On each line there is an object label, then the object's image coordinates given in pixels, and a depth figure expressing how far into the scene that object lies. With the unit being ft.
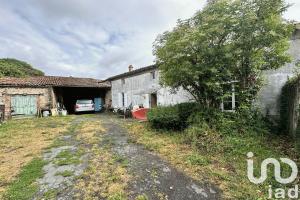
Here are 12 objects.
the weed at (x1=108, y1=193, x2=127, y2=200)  8.70
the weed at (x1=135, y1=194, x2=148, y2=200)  8.73
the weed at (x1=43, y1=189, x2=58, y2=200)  8.86
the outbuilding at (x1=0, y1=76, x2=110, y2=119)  36.50
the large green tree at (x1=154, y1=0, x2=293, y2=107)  16.82
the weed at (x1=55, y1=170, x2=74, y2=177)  11.06
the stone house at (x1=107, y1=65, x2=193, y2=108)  31.79
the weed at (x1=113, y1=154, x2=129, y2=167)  12.57
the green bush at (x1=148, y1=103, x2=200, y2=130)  20.42
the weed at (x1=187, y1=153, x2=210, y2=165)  12.54
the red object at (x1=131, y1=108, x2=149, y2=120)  31.43
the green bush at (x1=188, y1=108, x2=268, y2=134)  17.09
